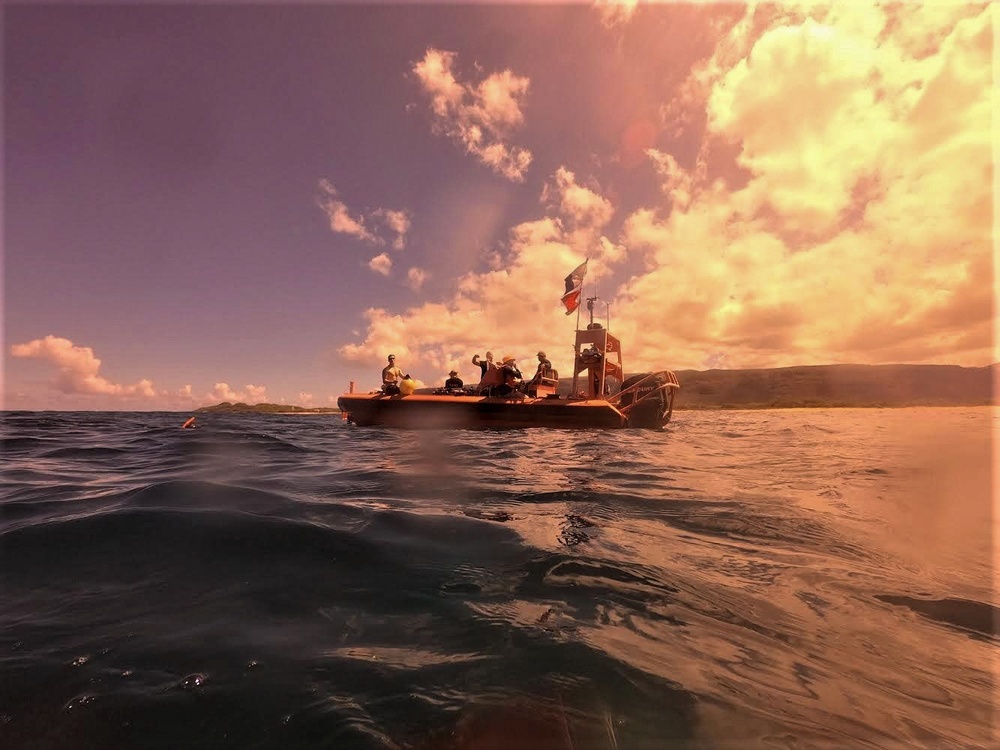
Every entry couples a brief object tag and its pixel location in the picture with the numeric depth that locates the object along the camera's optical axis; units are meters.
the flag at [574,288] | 23.03
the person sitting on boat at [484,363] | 20.66
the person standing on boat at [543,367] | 21.50
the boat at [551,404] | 19.16
